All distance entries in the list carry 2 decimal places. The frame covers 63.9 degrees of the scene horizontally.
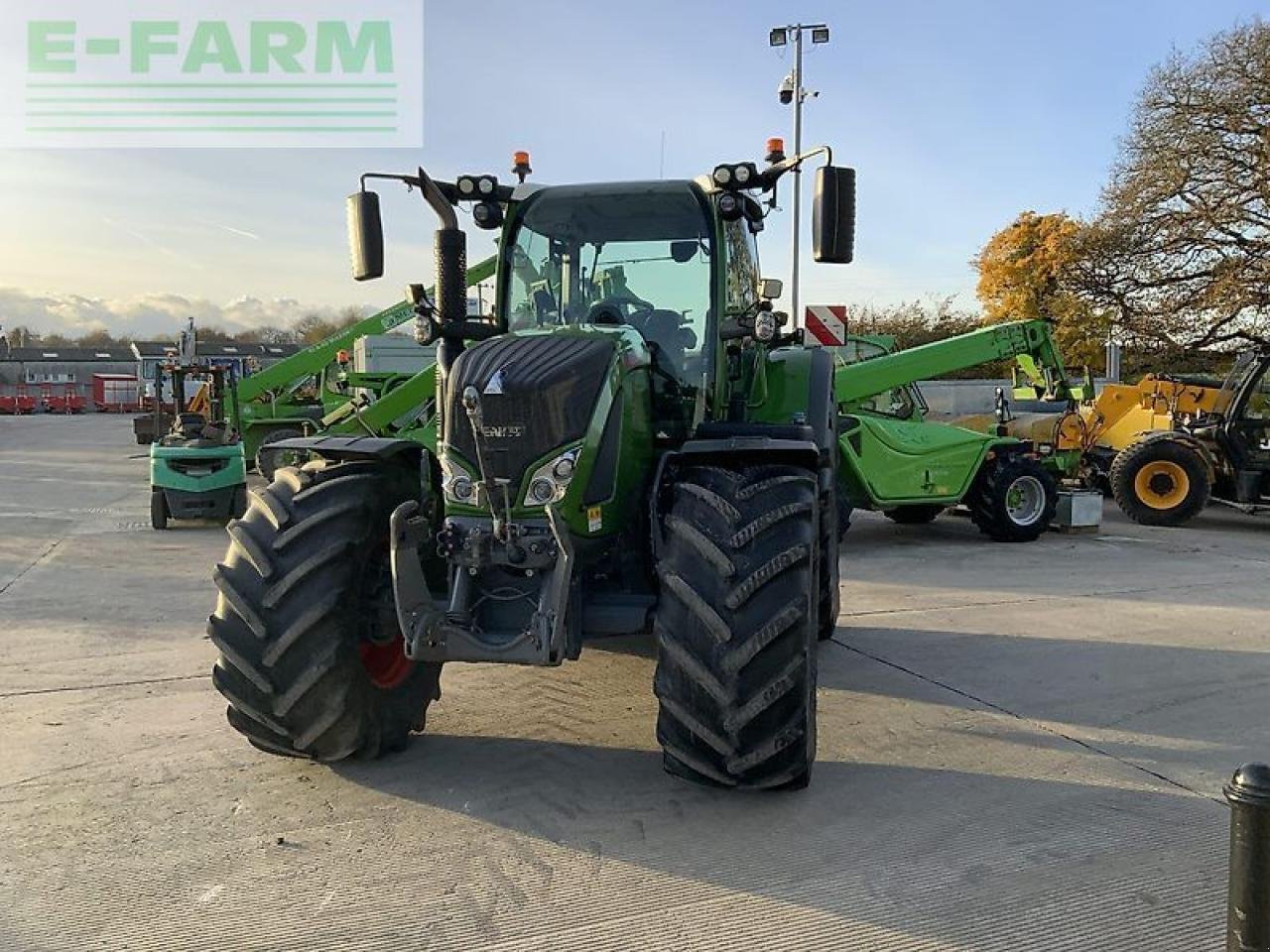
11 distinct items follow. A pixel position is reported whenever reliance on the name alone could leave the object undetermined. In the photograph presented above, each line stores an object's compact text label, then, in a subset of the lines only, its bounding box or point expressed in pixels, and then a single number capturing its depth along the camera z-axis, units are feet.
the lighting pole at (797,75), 75.92
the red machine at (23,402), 164.55
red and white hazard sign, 35.06
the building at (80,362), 178.29
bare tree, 73.46
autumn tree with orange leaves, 83.25
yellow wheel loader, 39.75
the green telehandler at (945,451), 33.94
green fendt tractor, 12.12
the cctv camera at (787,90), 79.15
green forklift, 38.70
